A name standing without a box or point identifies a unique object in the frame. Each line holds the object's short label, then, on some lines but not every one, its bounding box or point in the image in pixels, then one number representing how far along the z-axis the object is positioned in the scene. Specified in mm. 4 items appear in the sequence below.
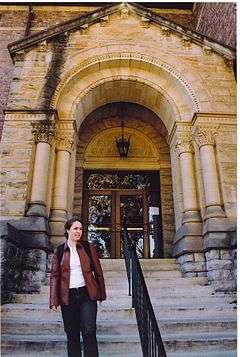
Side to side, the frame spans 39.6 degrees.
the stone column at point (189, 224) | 6668
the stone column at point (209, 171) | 6953
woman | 2943
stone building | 6730
